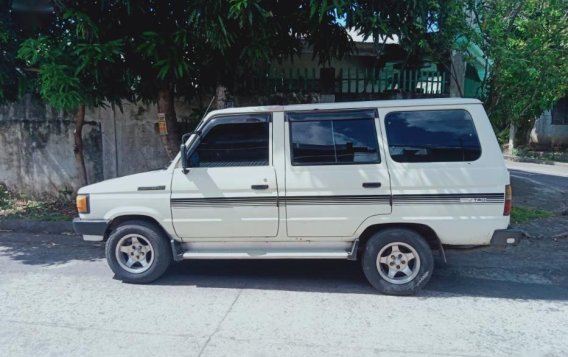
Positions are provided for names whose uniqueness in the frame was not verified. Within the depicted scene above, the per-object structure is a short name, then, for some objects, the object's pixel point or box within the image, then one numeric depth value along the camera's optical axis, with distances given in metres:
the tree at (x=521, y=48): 7.09
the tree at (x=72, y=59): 6.04
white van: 4.51
